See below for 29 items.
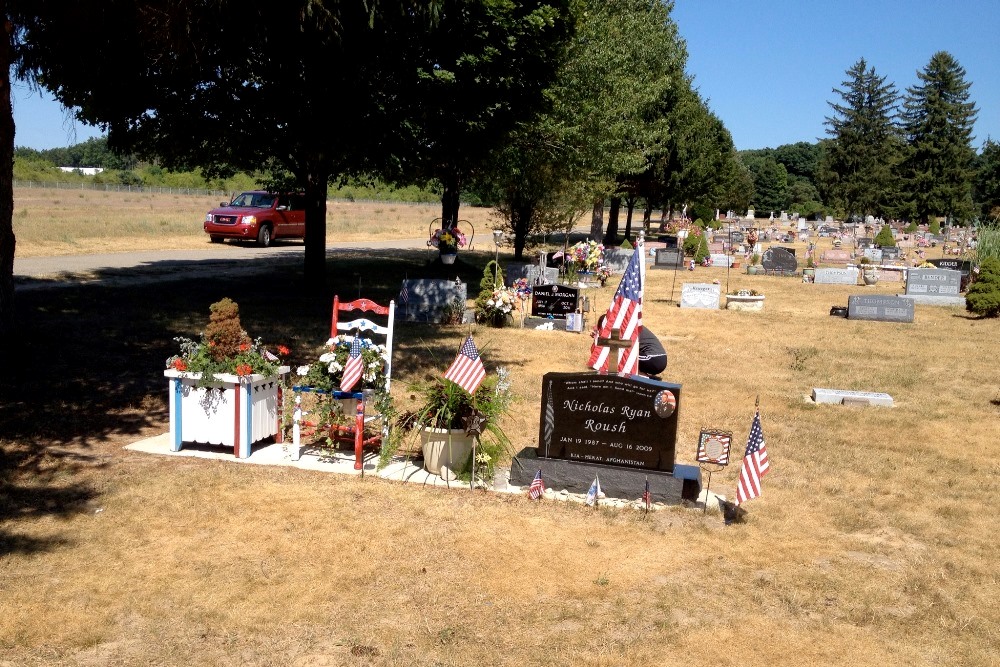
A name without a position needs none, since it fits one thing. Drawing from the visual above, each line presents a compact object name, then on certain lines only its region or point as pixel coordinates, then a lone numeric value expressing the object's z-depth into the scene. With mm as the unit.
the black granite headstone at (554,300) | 19141
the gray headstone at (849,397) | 12633
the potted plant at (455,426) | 8422
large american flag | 8109
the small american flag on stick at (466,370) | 8422
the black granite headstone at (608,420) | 8086
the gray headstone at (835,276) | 31156
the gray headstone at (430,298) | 18547
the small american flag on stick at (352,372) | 8803
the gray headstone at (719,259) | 37056
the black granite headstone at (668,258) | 35500
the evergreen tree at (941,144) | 77312
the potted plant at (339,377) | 8961
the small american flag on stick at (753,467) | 7684
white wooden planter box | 8680
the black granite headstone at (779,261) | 33688
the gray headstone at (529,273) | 24453
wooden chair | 8609
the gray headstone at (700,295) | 22938
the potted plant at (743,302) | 23297
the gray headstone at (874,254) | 39031
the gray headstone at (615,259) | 33281
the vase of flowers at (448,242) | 24000
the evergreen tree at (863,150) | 79500
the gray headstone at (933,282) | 25328
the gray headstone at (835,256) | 40531
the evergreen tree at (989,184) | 69500
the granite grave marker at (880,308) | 21781
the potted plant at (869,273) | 31359
